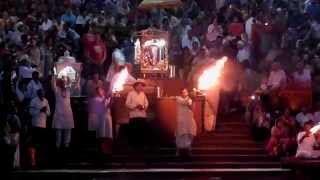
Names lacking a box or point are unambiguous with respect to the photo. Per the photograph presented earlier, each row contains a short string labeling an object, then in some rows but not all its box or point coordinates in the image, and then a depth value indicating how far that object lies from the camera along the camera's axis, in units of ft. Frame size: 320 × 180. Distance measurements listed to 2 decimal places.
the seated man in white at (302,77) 95.50
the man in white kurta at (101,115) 86.27
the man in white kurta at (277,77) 94.58
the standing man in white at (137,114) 87.35
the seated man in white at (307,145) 79.92
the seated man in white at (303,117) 89.56
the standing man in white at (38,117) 84.94
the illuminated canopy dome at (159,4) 89.03
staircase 81.97
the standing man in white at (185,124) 85.10
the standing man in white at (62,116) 85.97
